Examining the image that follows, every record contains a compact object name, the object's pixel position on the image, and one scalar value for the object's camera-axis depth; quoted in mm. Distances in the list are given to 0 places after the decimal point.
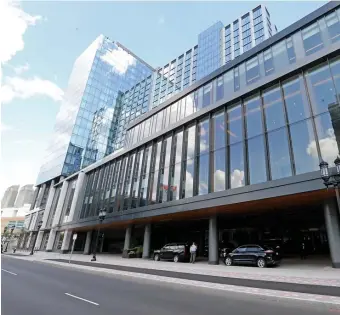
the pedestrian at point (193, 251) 21641
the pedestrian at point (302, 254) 22136
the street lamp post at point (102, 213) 25895
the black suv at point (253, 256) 17094
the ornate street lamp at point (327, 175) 12017
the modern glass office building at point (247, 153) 17547
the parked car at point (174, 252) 23027
